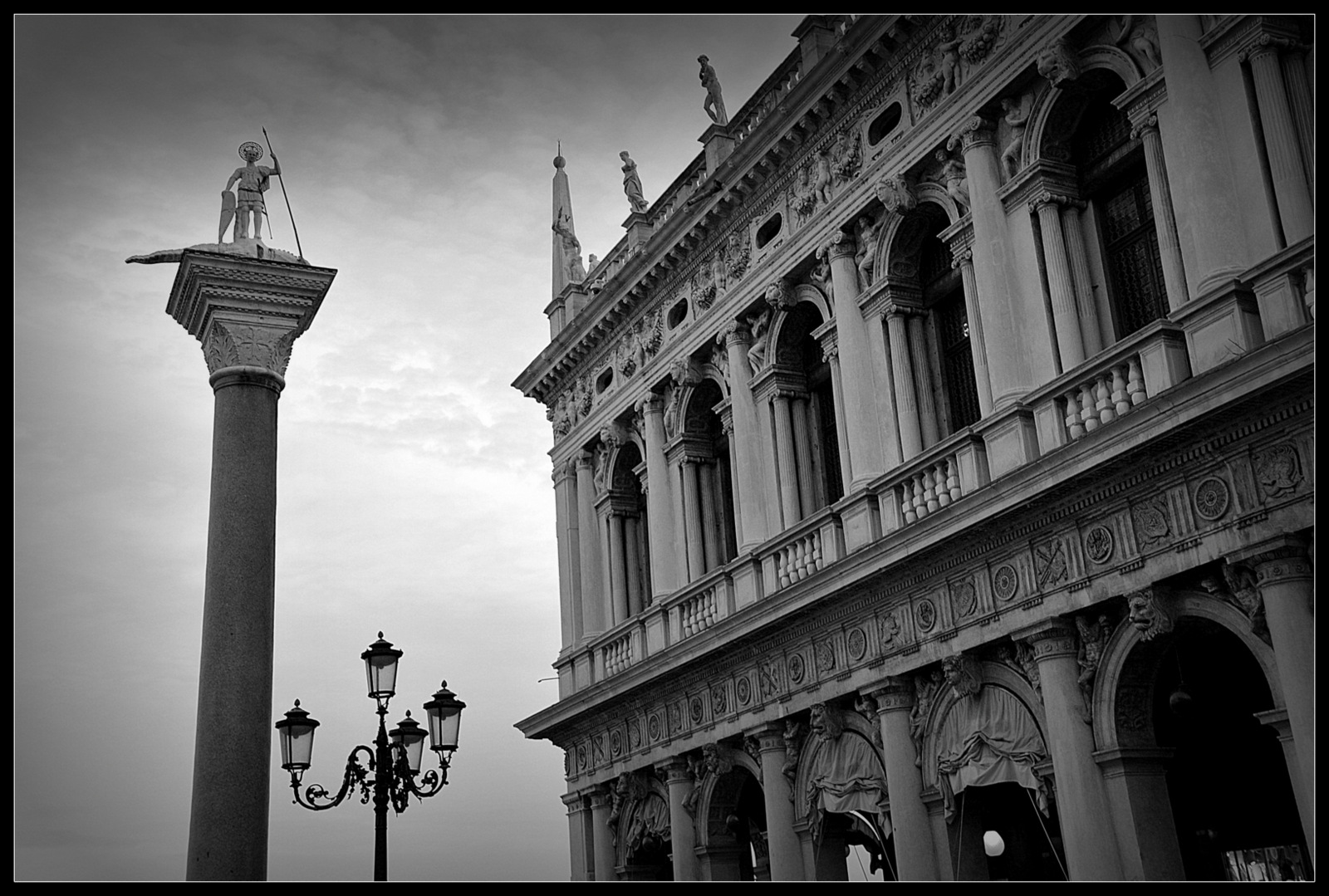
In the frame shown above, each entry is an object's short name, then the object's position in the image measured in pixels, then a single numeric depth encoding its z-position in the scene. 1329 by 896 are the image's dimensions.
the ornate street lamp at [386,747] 13.83
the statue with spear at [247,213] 13.02
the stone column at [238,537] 11.54
